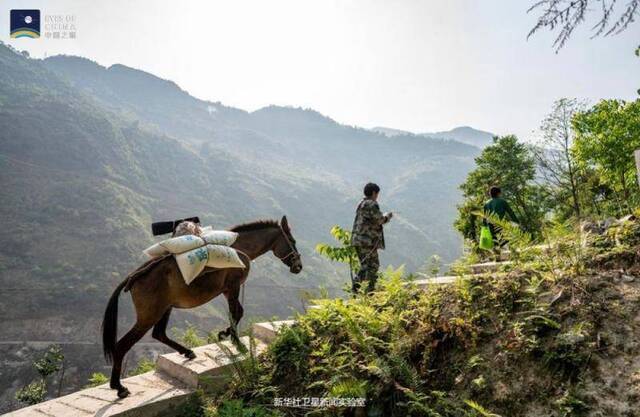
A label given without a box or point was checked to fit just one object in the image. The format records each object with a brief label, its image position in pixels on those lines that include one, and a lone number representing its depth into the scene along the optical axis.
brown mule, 5.79
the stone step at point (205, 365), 5.38
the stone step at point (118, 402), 4.75
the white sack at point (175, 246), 6.12
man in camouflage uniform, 7.66
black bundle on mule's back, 7.14
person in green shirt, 9.38
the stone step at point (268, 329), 6.36
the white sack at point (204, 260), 5.99
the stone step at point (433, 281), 5.11
